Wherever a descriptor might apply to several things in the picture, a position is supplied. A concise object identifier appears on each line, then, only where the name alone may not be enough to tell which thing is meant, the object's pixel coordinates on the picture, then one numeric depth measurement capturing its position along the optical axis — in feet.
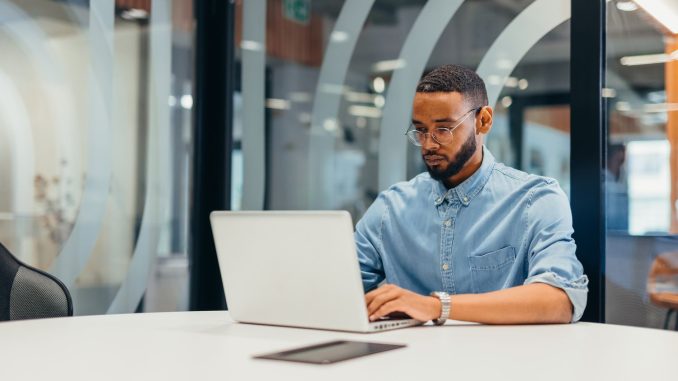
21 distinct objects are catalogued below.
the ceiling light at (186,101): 13.19
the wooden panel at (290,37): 12.31
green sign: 12.47
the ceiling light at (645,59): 9.23
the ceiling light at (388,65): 11.34
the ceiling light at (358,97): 11.60
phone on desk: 4.89
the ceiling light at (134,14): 12.31
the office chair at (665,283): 9.18
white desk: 4.54
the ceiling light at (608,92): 9.65
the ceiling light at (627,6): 9.53
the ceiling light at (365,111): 11.49
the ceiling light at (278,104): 12.59
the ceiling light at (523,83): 10.39
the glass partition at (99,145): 11.14
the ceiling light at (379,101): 11.43
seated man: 7.82
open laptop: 6.01
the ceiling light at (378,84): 11.48
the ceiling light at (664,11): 9.16
